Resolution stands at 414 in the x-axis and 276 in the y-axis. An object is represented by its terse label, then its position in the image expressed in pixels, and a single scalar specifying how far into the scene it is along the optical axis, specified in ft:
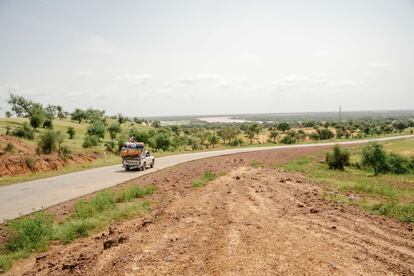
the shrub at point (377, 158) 123.85
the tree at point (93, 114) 371.31
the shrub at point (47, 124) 248.24
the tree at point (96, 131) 236.02
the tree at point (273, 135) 304.15
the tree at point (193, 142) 250.96
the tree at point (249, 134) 307.82
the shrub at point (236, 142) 267.08
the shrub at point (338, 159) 128.06
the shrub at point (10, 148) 125.50
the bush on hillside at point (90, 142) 188.03
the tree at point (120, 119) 393.54
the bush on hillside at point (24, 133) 174.12
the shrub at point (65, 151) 133.80
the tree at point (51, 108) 397.19
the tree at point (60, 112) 420.77
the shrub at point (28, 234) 38.11
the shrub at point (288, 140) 266.98
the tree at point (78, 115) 379.55
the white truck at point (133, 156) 99.30
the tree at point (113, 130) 254.88
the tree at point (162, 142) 206.80
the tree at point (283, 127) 403.75
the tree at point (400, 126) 390.87
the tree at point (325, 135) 307.58
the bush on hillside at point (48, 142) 139.74
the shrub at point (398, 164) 125.07
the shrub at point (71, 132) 226.99
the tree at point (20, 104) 306.96
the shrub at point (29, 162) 109.90
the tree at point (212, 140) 270.46
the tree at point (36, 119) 226.99
